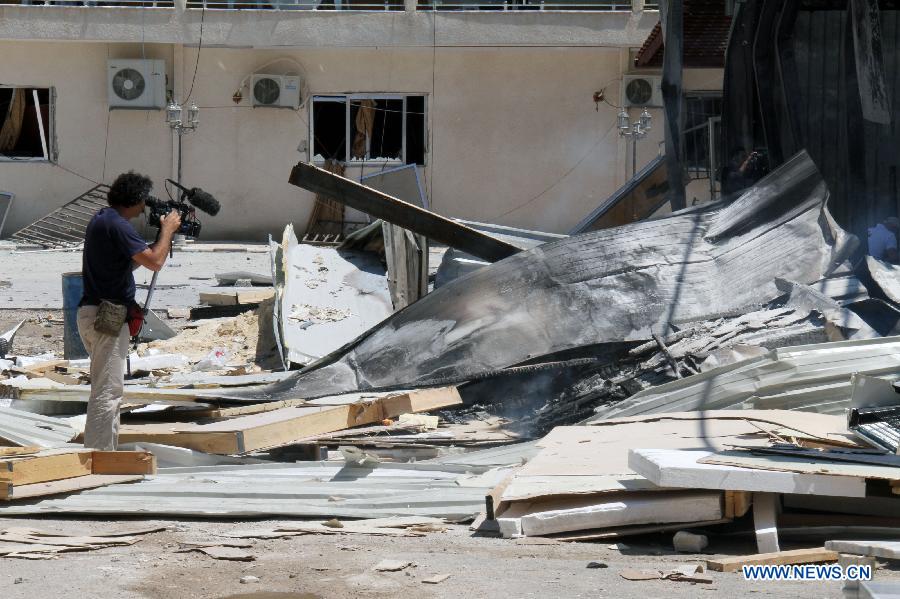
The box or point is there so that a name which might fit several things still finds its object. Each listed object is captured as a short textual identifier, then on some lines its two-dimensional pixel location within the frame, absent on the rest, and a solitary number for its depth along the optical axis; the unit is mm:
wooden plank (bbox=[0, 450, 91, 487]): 10320
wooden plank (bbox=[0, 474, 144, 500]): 10172
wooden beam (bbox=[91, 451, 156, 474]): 11195
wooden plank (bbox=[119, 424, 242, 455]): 11875
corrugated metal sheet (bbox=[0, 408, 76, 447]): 12421
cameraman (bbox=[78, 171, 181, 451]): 11781
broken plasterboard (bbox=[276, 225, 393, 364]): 18453
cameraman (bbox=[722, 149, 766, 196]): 19658
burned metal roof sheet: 14398
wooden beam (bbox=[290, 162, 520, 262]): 16437
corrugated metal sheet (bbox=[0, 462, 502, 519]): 10055
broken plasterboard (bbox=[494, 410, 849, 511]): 9336
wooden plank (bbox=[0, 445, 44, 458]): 11242
